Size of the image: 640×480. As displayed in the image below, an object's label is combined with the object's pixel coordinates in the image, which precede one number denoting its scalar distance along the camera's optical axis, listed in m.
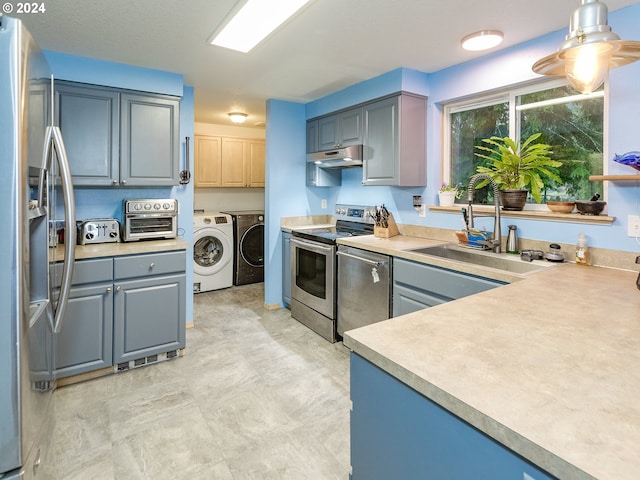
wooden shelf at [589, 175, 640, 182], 1.95
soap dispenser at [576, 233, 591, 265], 2.22
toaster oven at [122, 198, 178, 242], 3.07
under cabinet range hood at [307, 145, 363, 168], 3.47
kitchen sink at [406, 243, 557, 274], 2.29
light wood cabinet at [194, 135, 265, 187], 5.37
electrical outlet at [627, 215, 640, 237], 2.05
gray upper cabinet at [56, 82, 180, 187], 2.83
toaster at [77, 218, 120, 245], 2.90
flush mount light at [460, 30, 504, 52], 2.35
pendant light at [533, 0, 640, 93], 1.13
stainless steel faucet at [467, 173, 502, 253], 2.58
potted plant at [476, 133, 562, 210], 2.53
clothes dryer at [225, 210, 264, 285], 5.21
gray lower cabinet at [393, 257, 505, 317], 2.23
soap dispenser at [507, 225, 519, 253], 2.57
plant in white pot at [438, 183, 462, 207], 3.10
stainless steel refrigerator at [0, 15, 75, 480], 0.95
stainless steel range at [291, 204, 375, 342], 3.38
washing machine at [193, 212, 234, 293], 4.90
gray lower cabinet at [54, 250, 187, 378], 2.54
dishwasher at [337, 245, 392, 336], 2.84
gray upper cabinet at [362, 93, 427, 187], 3.11
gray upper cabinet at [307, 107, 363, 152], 3.54
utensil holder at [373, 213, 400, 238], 3.35
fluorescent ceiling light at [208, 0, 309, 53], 2.04
